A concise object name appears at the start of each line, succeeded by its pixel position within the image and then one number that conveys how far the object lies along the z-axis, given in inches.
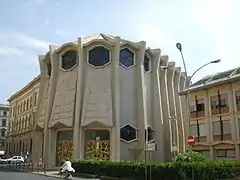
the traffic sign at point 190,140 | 635.9
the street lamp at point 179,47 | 726.8
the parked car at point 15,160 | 1694.9
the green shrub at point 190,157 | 741.0
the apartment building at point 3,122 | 3078.3
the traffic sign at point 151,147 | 617.0
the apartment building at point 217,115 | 1138.8
